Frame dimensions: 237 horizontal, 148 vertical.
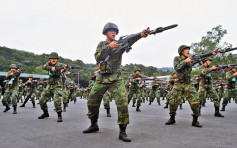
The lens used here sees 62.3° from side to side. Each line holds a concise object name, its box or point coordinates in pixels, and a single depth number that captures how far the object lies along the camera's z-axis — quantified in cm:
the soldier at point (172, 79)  1157
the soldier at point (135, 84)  1033
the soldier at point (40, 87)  1375
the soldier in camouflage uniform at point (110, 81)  423
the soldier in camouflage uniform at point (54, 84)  656
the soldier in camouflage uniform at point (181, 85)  573
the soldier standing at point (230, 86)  941
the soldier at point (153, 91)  1554
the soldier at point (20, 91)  1799
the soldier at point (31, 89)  1220
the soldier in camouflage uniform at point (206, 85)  757
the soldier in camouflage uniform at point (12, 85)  889
